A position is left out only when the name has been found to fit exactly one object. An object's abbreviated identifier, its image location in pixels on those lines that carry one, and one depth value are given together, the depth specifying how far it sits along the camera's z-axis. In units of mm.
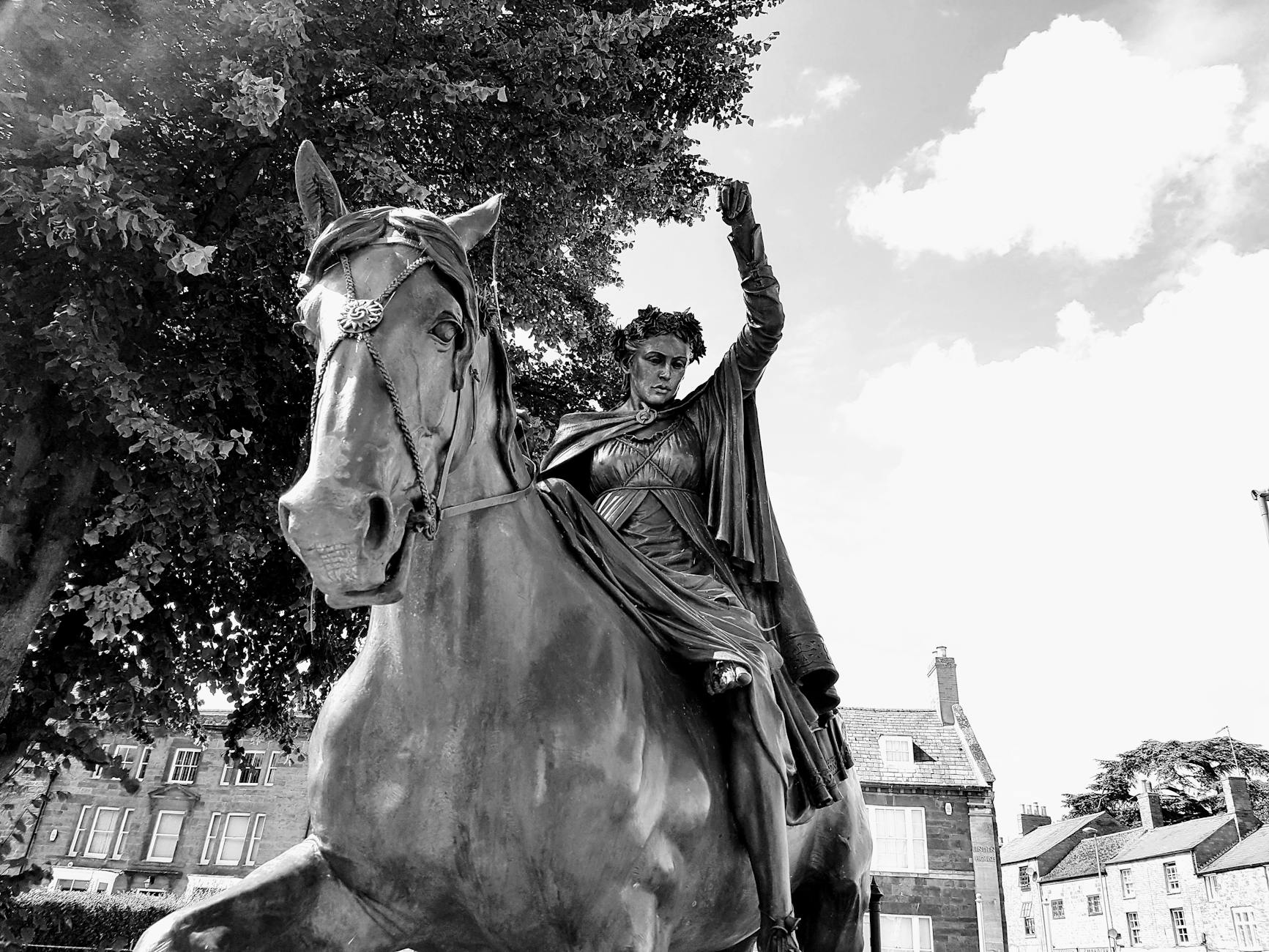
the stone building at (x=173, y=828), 43125
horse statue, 2596
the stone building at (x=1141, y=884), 47188
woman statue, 3793
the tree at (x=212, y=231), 8180
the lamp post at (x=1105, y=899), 57625
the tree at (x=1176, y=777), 78688
